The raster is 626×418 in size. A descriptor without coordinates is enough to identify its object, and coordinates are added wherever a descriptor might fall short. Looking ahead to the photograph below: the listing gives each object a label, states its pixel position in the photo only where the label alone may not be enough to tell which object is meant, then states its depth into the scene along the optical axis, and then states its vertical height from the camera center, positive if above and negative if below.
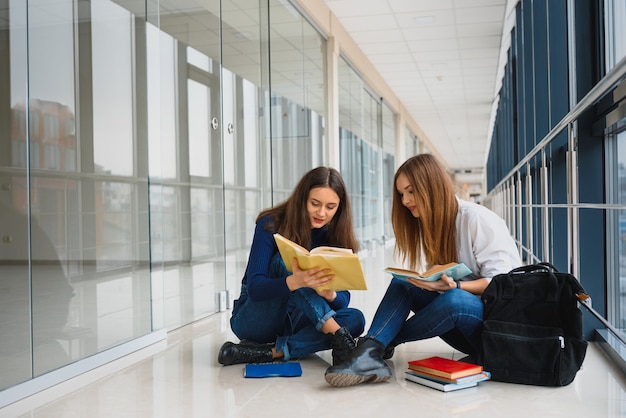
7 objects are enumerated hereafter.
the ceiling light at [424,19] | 7.38 +2.12
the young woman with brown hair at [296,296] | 2.52 -0.36
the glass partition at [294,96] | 5.55 +1.05
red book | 2.26 -0.59
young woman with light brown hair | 2.34 -0.25
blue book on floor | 2.49 -0.64
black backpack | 2.17 -0.43
